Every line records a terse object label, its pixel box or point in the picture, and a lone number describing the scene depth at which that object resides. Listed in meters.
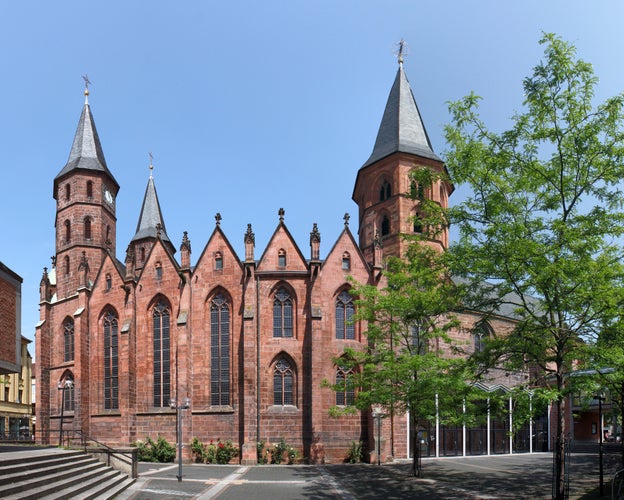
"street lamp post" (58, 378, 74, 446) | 34.27
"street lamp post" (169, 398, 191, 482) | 22.69
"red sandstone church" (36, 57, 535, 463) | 31.97
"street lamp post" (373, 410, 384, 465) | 30.39
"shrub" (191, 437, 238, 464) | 31.19
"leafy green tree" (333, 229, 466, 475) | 19.83
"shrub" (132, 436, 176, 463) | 32.28
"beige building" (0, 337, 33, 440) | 55.84
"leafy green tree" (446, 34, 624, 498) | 13.43
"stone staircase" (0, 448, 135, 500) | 13.55
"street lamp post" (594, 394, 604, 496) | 16.65
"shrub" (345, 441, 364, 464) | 31.23
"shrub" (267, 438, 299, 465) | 30.72
